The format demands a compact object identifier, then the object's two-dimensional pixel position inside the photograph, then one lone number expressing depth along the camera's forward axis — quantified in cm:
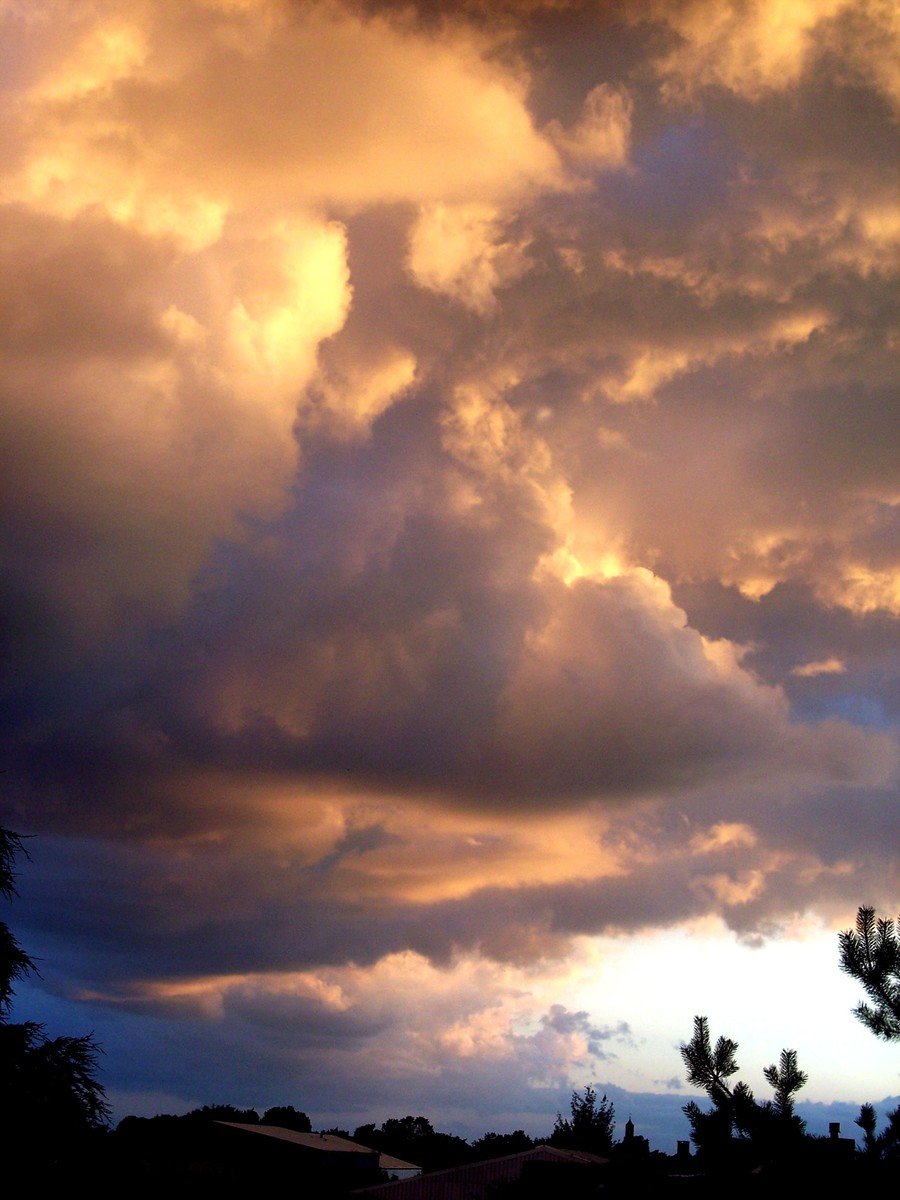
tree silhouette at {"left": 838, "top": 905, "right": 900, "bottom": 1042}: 1836
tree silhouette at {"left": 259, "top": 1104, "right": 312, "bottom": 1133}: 12962
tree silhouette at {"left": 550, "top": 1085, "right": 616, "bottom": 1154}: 10920
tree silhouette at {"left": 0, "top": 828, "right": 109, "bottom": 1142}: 2300
